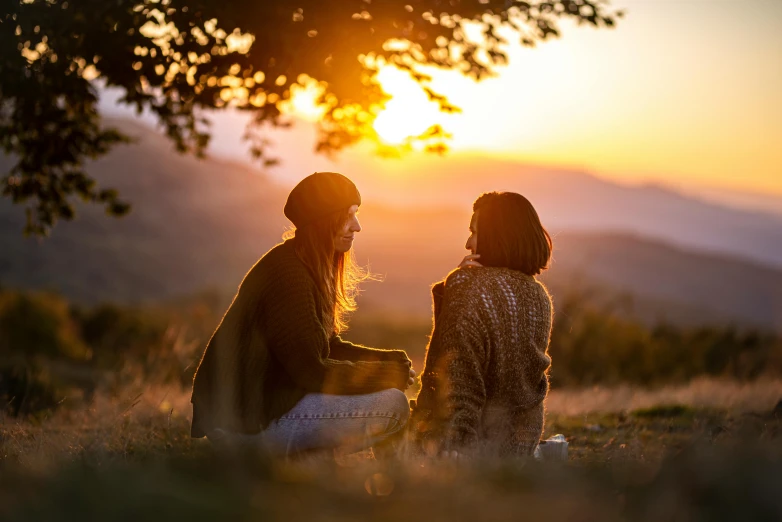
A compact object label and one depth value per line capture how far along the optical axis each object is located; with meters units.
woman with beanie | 4.48
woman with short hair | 4.53
